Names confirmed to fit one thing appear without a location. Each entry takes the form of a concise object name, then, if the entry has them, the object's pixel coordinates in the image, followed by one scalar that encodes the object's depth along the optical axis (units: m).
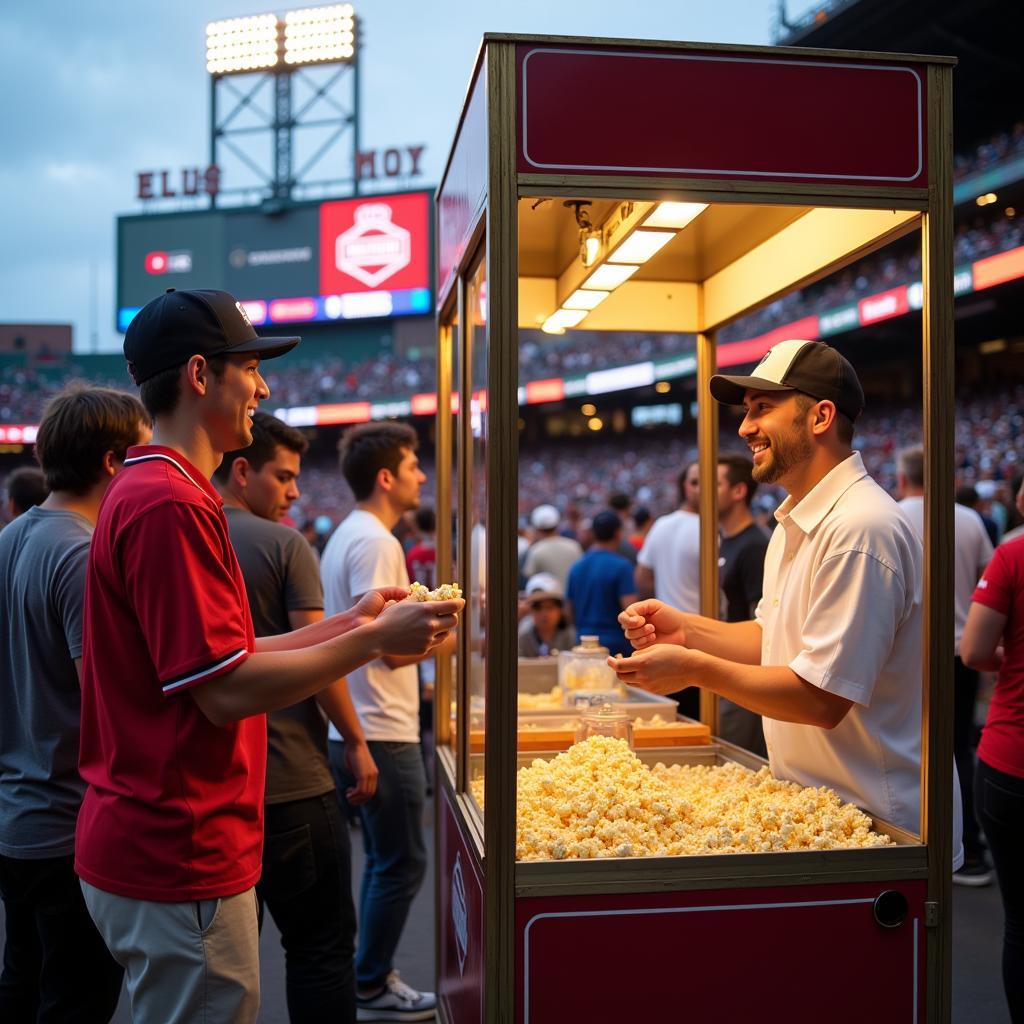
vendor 2.14
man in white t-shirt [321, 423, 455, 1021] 3.78
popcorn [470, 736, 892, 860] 2.08
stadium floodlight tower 31.69
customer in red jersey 1.69
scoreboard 29.89
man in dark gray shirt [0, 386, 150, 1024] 2.40
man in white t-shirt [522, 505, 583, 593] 8.76
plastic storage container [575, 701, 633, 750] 2.76
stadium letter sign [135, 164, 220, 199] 36.03
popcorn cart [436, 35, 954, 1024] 1.99
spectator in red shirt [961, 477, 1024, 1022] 2.86
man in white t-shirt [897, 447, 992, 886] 4.94
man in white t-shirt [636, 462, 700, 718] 5.86
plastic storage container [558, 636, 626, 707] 3.82
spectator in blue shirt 6.41
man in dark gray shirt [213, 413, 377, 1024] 2.84
